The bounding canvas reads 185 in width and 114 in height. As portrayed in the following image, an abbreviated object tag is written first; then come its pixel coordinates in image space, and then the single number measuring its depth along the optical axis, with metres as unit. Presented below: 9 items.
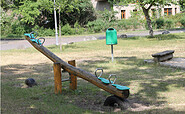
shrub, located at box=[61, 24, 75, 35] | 36.56
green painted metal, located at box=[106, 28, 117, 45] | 11.14
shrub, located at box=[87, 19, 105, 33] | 38.35
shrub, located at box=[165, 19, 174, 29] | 41.50
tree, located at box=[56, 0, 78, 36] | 16.66
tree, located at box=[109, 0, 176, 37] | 21.66
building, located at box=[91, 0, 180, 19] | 47.09
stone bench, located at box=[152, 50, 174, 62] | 10.70
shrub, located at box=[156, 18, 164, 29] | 41.34
